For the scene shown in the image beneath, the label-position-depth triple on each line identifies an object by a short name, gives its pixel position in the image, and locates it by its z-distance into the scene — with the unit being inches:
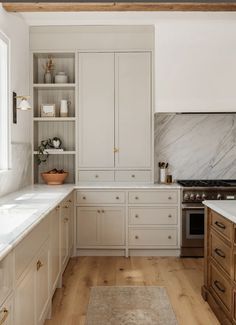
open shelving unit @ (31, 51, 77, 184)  198.2
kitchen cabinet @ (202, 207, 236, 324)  99.8
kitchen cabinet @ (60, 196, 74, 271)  143.8
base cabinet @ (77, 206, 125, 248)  179.8
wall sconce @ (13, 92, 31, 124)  145.3
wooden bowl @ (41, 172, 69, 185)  186.5
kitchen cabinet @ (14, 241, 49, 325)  78.5
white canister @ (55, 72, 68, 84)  191.6
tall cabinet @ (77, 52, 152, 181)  187.3
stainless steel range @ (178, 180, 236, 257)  175.8
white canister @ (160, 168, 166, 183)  194.2
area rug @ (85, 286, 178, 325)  113.9
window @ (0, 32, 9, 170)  150.4
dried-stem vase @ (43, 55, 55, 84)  192.8
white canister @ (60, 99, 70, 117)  192.4
